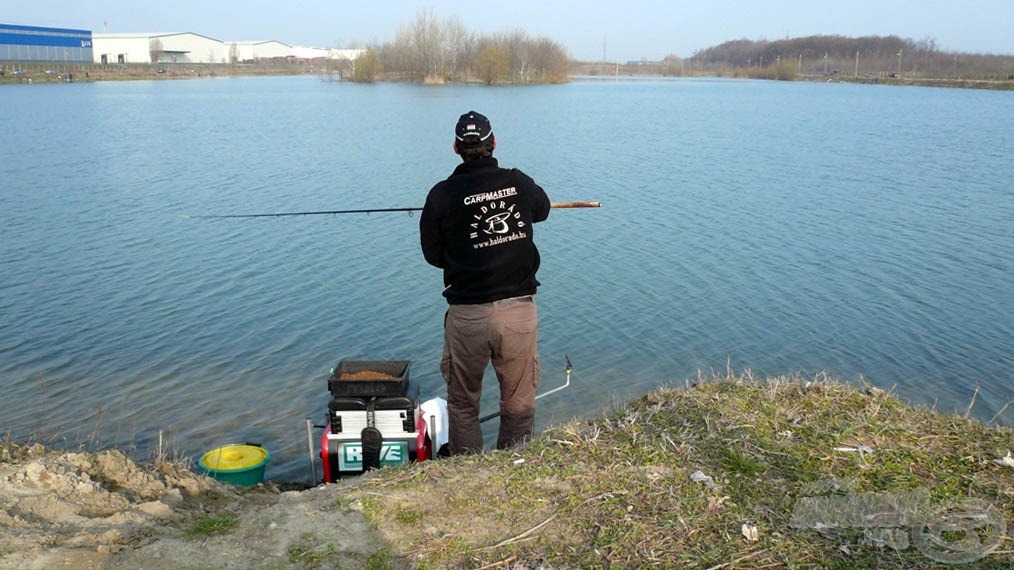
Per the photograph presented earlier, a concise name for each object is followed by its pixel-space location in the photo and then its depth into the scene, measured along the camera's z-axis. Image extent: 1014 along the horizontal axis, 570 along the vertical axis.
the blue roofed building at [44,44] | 95.56
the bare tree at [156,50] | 125.56
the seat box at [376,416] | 5.26
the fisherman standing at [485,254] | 4.53
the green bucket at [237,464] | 5.88
